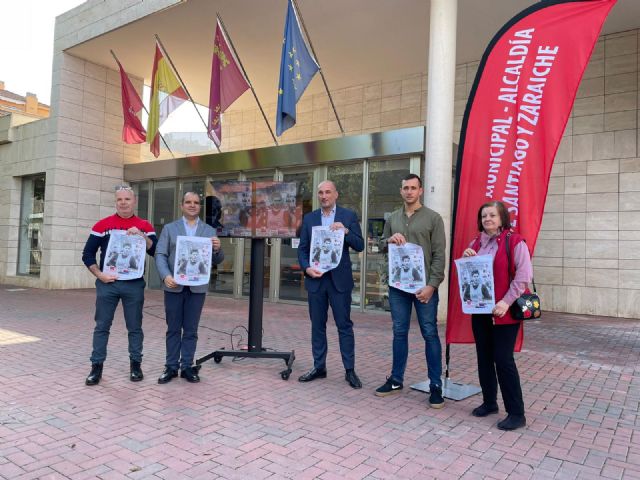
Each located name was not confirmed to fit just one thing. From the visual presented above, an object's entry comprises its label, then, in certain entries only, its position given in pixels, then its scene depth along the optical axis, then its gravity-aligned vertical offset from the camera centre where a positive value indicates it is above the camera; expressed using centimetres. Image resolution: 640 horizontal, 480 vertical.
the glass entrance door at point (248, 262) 1218 -34
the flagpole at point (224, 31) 1134 +512
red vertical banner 402 +126
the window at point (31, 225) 1518 +48
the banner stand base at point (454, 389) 454 -131
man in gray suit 476 -61
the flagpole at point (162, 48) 1259 +522
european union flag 999 +370
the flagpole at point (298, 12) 1013 +503
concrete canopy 1081 +552
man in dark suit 480 -36
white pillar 866 +265
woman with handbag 365 -45
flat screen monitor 529 +44
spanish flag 1255 +402
